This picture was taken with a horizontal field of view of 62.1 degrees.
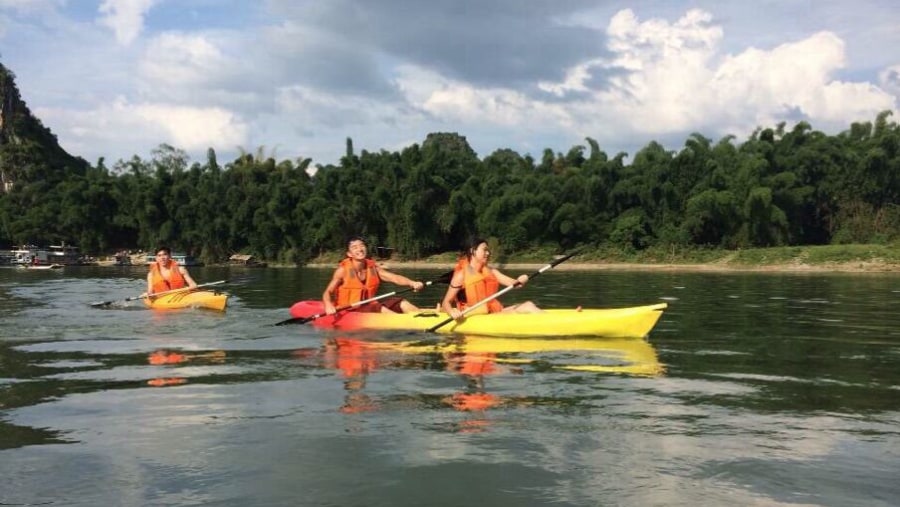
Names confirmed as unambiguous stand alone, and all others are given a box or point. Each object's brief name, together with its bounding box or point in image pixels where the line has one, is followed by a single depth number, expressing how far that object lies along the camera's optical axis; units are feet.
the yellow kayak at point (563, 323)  28.89
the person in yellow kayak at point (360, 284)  34.37
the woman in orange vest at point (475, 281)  32.17
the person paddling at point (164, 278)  45.65
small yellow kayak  42.04
